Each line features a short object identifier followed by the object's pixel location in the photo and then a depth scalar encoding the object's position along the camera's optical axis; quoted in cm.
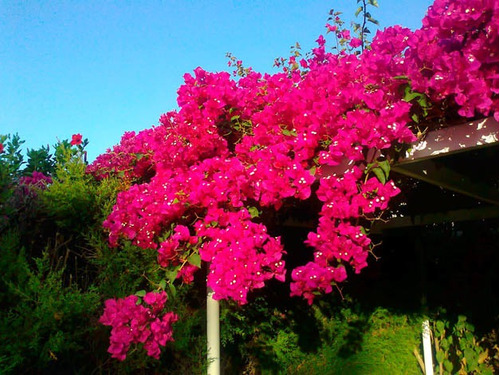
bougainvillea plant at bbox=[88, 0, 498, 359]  181
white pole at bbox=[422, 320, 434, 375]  387
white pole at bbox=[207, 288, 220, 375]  262
